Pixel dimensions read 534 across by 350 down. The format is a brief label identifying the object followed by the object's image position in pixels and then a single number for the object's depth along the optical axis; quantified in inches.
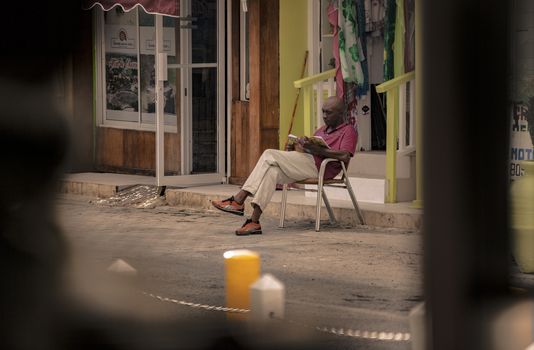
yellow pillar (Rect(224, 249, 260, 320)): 230.6
